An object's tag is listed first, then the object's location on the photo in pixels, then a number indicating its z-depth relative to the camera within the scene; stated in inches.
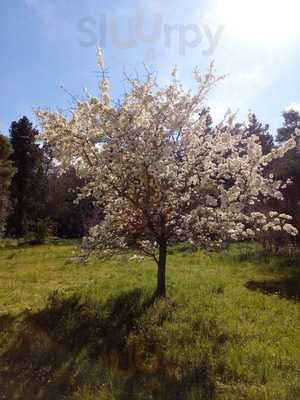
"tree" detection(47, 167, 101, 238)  1630.5
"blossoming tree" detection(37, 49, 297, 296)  358.9
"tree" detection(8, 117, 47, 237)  1464.1
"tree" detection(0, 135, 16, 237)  1123.0
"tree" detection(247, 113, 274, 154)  1779.0
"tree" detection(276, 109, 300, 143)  1550.2
